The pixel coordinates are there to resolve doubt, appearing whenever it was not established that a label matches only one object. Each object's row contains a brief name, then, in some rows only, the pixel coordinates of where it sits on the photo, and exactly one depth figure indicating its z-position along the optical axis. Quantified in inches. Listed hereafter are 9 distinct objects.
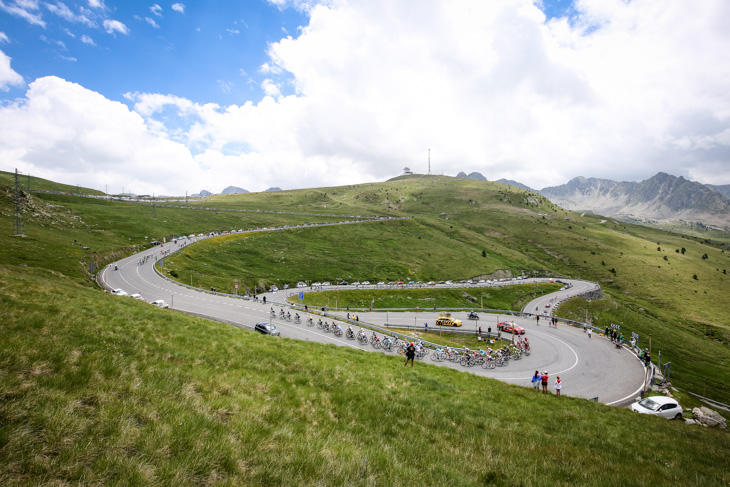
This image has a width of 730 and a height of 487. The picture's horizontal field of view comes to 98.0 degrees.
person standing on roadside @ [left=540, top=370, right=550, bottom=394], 944.9
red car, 2039.9
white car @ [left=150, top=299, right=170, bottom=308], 1669.5
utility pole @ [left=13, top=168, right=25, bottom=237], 2583.9
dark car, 1423.5
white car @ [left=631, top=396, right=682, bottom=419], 997.8
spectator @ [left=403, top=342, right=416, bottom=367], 932.6
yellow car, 2158.0
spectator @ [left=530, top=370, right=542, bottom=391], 1067.3
